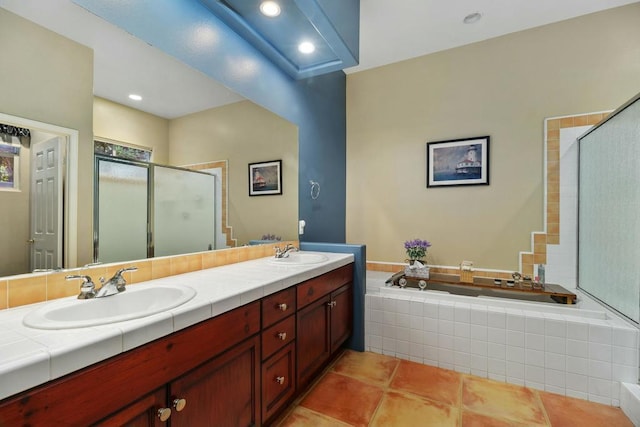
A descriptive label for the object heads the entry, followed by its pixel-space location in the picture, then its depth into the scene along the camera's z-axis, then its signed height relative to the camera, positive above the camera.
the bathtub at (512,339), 1.73 -0.86
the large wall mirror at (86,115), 0.99 +0.44
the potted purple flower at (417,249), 2.74 -0.35
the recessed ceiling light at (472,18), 2.39 +1.64
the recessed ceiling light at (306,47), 2.04 +1.19
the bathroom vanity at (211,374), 0.70 -0.54
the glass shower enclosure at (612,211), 1.73 +0.02
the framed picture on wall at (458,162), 2.71 +0.50
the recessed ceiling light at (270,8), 1.67 +1.21
